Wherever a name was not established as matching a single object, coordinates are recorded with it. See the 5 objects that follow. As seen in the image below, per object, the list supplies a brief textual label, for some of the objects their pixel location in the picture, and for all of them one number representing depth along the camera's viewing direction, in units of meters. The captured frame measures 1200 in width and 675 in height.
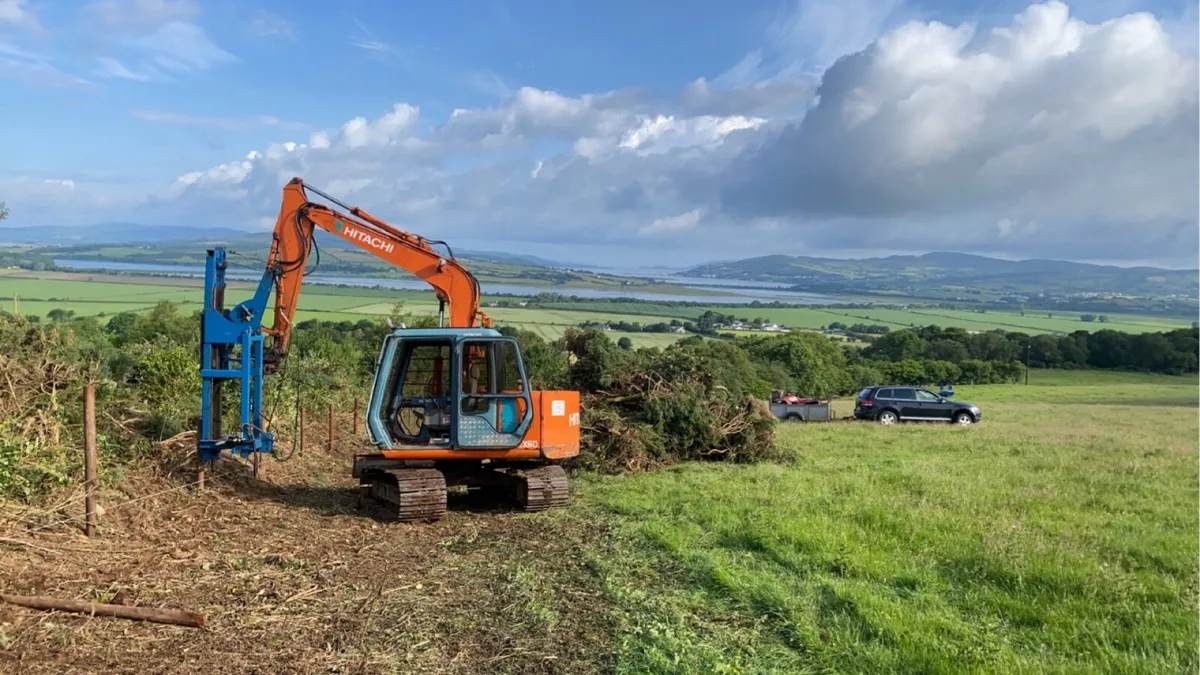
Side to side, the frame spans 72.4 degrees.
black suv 25.99
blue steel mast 9.78
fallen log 5.56
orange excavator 9.79
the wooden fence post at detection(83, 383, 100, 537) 7.38
